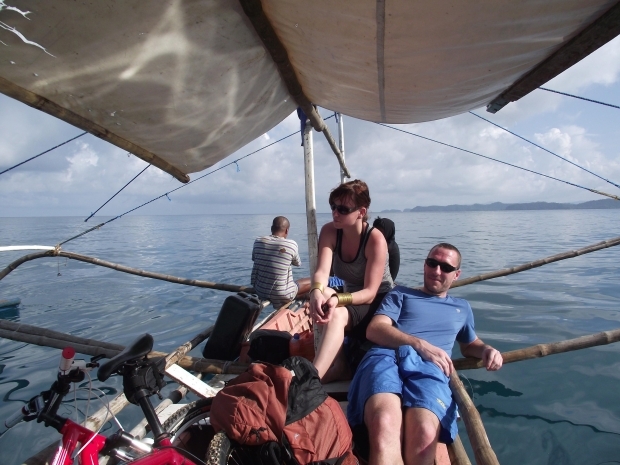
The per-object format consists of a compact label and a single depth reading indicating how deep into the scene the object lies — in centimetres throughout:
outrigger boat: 193
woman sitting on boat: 292
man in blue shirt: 226
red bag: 186
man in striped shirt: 599
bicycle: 169
